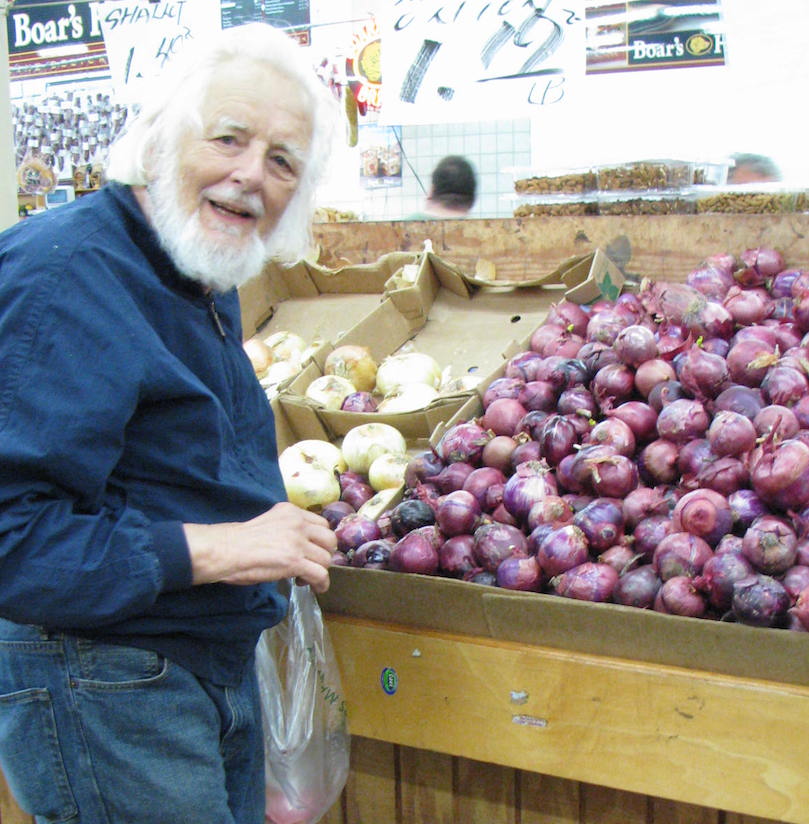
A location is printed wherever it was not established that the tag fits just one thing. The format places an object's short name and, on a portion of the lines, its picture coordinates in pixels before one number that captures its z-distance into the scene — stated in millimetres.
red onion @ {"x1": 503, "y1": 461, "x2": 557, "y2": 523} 1692
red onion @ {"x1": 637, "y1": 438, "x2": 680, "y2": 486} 1693
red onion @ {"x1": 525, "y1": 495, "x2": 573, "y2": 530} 1639
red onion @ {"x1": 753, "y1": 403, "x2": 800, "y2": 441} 1587
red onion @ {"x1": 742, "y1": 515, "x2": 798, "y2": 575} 1375
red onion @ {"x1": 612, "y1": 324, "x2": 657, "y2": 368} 1889
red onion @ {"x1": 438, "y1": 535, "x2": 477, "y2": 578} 1654
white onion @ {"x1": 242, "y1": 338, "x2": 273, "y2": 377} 2855
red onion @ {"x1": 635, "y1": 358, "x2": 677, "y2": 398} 1854
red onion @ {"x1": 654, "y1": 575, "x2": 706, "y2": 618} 1399
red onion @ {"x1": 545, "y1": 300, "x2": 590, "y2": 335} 2277
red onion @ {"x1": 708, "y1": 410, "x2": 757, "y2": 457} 1576
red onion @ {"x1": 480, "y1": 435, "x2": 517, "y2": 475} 1874
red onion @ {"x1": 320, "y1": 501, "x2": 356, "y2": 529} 2004
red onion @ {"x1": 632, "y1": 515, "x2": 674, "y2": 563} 1546
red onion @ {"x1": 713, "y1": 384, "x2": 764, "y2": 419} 1679
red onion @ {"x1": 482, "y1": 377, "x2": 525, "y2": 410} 2051
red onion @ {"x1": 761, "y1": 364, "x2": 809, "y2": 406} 1691
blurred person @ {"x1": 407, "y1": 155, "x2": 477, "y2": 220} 5613
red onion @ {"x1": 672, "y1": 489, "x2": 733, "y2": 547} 1477
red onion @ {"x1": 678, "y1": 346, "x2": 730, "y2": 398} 1778
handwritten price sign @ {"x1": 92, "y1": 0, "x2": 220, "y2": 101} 3752
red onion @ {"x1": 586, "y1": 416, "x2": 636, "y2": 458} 1725
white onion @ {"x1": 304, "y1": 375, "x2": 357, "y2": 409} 2533
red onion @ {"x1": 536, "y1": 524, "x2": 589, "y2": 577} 1534
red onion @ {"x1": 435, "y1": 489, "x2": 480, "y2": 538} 1722
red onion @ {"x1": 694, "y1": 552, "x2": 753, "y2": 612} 1373
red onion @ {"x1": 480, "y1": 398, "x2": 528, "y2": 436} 1964
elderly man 1026
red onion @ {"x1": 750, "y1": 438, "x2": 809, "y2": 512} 1462
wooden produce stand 1354
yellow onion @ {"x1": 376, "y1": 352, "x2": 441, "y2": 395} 2582
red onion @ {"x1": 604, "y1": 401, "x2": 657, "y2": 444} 1790
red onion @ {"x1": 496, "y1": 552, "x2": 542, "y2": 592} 1557
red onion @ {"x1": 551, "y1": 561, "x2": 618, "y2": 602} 1485
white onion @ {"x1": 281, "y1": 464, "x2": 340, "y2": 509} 2168
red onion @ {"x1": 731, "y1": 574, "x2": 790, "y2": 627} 1313
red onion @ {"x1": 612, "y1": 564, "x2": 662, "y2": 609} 1466
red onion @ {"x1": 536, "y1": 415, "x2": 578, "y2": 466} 1789
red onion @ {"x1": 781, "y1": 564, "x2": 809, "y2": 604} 1350
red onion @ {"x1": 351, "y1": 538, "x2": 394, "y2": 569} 1713
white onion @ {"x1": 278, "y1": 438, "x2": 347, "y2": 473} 2248
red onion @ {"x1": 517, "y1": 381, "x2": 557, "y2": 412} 1973
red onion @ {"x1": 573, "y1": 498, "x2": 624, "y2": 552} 1576
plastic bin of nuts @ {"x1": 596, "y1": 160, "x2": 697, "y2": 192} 2803
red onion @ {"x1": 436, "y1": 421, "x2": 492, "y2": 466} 1926
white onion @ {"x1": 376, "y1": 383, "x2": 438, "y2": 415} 2448
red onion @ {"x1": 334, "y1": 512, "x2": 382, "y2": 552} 1812
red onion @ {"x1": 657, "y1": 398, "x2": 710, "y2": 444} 1696
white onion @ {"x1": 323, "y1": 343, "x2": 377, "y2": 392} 2623
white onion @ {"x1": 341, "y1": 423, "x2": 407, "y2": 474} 2256
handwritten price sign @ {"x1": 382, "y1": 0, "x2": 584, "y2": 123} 2797
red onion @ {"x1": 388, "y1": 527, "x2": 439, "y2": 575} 1652
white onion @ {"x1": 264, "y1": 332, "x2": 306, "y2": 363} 2920
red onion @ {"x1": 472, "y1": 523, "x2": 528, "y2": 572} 1609
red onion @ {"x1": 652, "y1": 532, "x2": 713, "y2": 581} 1442
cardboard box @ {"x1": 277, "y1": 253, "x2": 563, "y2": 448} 2646
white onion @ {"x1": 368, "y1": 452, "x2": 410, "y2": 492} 2172
